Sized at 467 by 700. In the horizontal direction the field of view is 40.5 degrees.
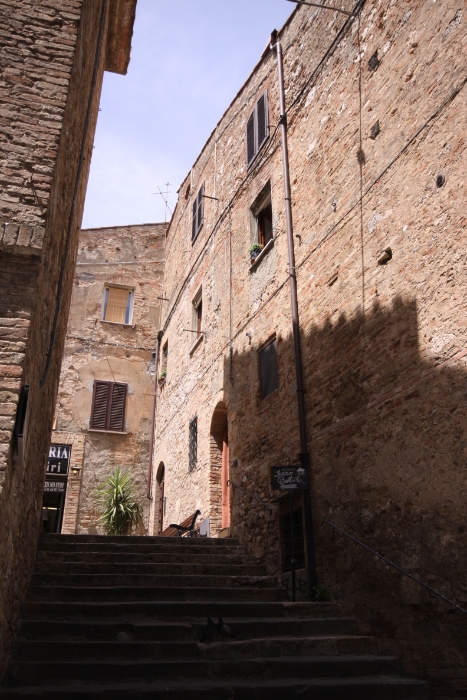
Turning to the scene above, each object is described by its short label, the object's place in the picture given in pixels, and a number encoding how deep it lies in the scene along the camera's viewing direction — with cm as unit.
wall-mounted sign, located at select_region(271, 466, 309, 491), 707
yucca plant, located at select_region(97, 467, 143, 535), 1404
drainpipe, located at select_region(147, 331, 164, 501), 1497
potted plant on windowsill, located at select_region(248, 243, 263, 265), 1017
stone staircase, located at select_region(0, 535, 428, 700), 440
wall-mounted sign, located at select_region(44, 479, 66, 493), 1446
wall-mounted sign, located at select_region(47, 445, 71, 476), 1448
